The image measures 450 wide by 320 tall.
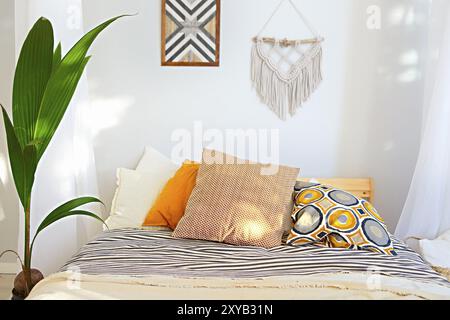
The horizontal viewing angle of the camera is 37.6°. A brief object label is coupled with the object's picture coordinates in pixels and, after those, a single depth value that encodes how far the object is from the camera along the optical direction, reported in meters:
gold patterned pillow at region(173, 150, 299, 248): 2.91
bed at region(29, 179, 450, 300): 2.11
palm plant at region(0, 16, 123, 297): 2.61
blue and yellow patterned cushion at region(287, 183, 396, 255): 2.87
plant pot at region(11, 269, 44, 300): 2.63
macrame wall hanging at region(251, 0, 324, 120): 3.68
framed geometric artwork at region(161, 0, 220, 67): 3.69
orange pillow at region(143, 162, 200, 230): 3.24
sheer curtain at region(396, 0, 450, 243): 3.26
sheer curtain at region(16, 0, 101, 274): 3.21
